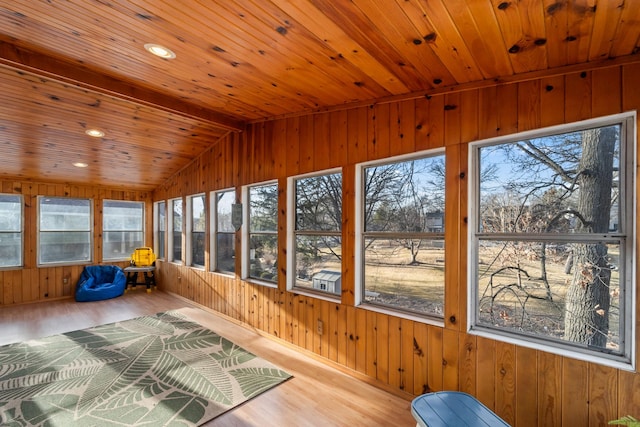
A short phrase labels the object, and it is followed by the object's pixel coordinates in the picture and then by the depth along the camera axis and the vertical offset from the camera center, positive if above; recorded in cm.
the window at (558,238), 170 -15
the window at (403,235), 240 -18
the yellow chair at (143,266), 632 -113
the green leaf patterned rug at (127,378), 219 -154
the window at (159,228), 670 -30
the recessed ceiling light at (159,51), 206 +125
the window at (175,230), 598 -31
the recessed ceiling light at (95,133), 382 +114
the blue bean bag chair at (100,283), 554 -141
